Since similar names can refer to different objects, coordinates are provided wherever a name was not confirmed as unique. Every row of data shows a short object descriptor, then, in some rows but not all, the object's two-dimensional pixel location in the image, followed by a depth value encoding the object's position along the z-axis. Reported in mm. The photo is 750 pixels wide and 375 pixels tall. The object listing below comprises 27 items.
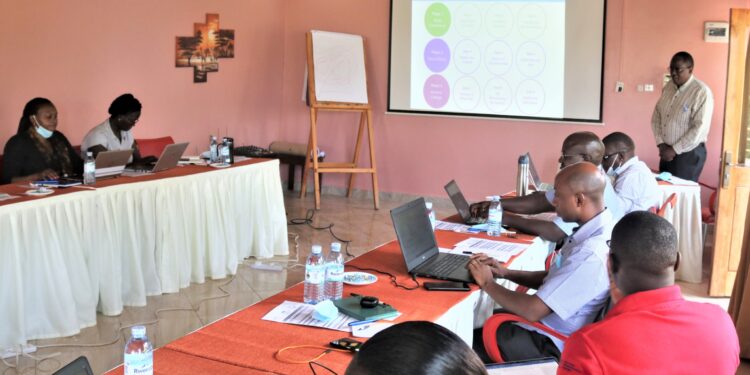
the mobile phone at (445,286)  3135
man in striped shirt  6840
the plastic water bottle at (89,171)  5086
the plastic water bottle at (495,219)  4266
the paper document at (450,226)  4334
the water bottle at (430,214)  3816
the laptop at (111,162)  5340
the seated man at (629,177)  5023
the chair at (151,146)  7109
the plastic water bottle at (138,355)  2029
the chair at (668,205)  5371
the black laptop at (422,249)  3322
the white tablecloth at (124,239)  4359
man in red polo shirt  2020
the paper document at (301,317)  2594
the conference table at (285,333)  2238
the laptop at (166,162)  5688
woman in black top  5449
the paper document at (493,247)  3780
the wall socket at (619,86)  8125
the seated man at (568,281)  2998
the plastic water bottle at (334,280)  2902
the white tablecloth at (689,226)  6191
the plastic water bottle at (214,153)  6469
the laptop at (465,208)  4480
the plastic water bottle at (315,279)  2805
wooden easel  8992
